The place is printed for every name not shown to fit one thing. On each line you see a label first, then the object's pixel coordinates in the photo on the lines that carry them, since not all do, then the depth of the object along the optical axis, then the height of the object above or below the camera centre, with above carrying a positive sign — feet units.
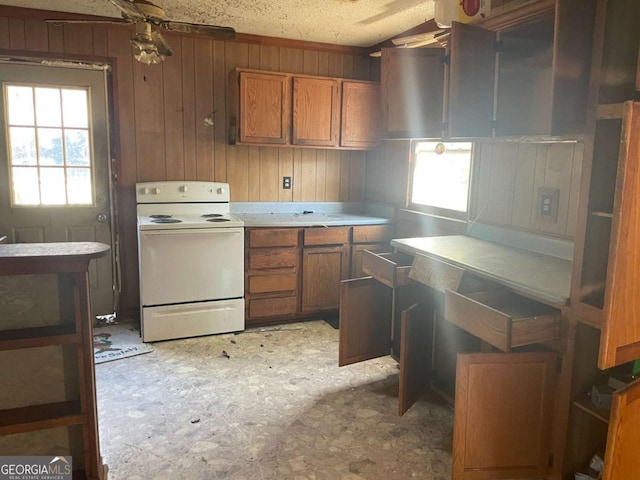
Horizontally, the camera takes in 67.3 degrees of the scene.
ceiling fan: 7.25 +2.28
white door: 11.46 +0.23
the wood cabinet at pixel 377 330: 8.29 -3.02
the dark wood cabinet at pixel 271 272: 12.10 -2.62
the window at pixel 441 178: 11.02 -0.12
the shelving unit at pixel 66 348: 5.38 -2.17
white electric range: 11.07 -2.49
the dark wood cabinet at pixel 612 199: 4.85 -0.26
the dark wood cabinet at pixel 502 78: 7.56 +1.57
